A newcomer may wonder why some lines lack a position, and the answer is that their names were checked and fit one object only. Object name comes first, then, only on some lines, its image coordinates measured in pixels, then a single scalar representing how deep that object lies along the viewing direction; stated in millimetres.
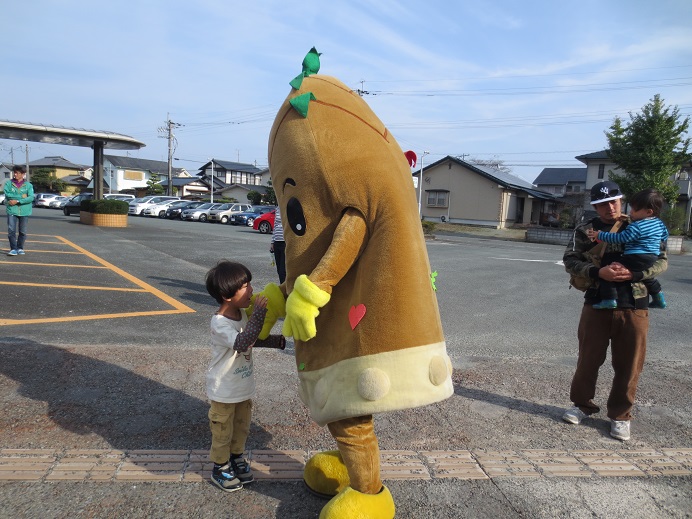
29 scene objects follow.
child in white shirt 2646
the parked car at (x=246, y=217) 31234
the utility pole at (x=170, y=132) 47400
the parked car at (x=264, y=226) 22941
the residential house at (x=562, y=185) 41688
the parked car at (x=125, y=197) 37250
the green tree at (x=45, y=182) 58719
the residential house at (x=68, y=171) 64500
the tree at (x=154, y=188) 53125
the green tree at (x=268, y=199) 49231
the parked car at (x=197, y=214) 34094
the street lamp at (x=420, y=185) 38750
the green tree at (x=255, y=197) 52781
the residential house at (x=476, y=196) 39031
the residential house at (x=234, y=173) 69125
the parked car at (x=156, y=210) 35222
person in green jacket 9172
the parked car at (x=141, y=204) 35312
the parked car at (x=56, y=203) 41062
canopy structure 17984
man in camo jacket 3551
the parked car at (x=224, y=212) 33438
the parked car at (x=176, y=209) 34969
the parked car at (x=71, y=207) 28781
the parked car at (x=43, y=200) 41144
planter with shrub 19891
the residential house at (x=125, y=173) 64188
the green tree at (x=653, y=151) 25266
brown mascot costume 2262
